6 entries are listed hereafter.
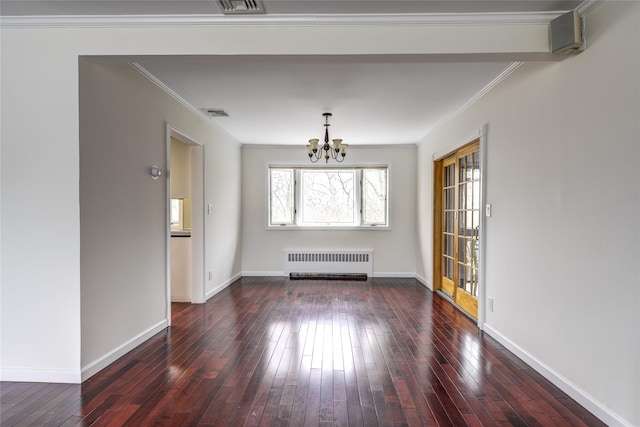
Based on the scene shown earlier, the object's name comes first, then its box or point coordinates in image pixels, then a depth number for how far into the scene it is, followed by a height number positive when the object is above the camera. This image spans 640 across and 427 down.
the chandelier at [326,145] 5.07 +0.90
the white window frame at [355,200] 7.02 +0.12
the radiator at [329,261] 6.97 -0.93
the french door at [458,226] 4.40 -0.20
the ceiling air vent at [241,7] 2.38 +1.31
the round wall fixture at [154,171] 3.59 +0.38
